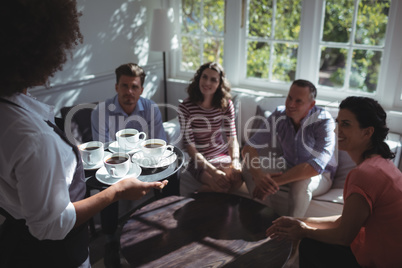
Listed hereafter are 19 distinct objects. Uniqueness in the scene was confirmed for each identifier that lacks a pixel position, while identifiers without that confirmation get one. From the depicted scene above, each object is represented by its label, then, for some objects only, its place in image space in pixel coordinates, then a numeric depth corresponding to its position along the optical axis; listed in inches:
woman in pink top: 48.6
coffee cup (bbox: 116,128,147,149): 69.0
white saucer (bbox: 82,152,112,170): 61.7
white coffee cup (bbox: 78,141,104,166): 60.9
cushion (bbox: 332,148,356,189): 92.4
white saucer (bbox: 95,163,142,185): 57.6
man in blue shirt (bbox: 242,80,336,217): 83.9
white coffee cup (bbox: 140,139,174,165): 64.4
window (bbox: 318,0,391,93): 106.3
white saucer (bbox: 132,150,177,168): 64.7
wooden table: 53.7
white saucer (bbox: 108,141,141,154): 69.7
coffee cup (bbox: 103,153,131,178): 56.9
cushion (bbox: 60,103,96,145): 96.0
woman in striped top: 96.8
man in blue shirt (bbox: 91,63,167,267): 89.6
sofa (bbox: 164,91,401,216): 86.2
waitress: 30.1
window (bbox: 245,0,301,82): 119.7
